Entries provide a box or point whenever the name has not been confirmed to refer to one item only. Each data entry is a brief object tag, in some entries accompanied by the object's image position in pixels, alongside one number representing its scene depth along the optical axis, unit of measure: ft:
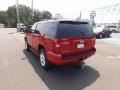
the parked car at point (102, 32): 34.20
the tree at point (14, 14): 116.39
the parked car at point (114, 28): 59.85
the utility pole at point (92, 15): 58.76
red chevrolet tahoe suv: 9.36
